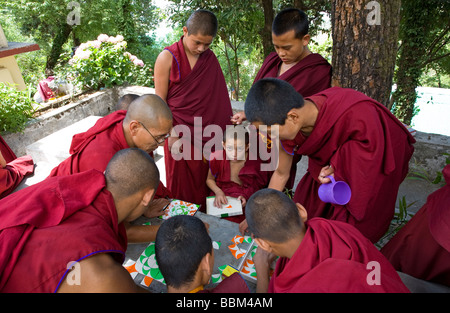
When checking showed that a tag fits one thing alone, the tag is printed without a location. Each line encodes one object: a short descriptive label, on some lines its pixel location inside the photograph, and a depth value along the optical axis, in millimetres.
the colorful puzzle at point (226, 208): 2449
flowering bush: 5402
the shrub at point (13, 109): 4017
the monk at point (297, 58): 2586
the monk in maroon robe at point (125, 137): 2195
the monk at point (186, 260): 1441
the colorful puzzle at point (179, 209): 2270
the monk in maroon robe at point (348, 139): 1908
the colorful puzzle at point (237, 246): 1916
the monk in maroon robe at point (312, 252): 1245
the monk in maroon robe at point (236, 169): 2961
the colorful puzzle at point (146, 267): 1742
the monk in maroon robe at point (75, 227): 1260
